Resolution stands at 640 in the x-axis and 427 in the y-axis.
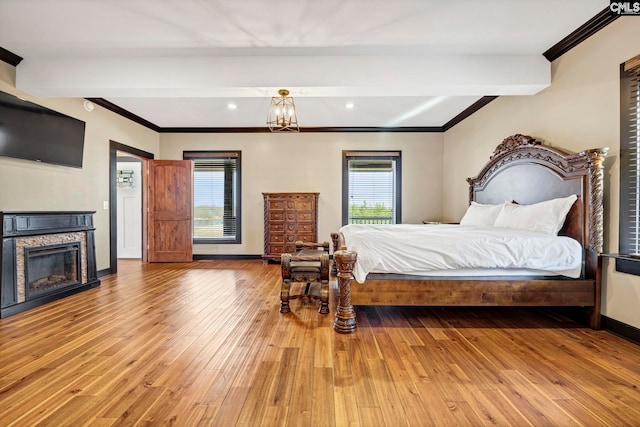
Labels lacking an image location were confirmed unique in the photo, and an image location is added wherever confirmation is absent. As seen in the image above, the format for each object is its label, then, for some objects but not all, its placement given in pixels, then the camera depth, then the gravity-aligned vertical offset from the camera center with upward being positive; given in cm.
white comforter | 245 -39
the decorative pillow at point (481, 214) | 358 -4
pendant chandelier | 329 +126
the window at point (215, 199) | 584 +20
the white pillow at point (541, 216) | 263 -4
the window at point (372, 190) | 577 +42
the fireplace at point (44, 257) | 278 -58
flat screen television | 296 +88
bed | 240 -64
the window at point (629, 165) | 221 +39
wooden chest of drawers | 530 -22
